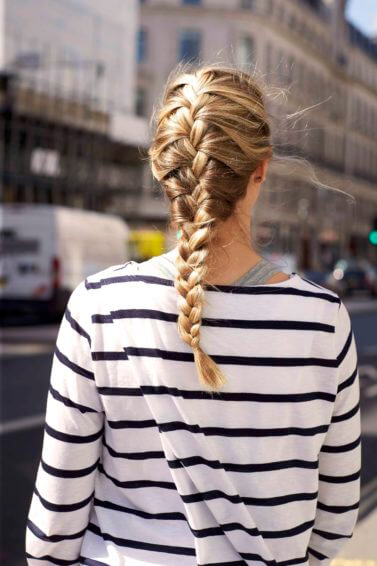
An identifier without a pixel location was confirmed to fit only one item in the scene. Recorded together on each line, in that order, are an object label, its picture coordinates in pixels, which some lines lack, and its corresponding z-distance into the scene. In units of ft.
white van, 65.92
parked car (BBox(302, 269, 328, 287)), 111.96
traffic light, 31.27
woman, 5.57
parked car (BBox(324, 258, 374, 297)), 135.19
